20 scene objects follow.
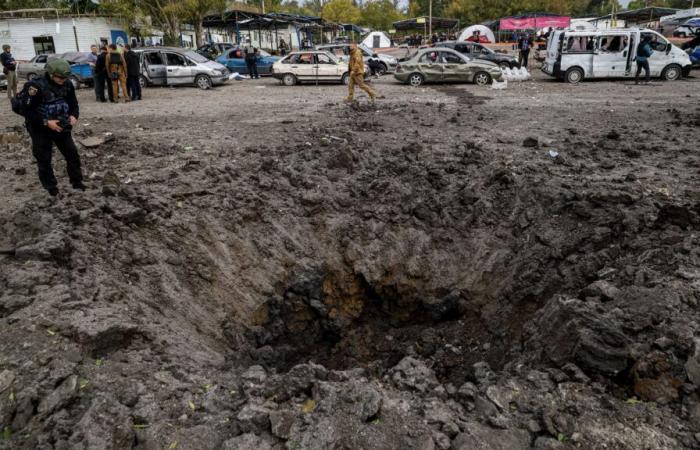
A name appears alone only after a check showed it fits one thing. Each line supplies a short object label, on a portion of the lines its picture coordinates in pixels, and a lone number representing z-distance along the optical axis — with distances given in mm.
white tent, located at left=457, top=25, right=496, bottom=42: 35469
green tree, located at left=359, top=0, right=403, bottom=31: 63875
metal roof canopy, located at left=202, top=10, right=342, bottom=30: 28344
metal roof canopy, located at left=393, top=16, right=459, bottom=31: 44719
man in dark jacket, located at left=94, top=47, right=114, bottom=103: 13492
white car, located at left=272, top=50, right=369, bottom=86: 18359
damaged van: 16641
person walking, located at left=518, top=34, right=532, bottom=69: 20352
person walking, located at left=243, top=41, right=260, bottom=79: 20797
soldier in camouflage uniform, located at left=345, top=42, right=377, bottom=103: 12484
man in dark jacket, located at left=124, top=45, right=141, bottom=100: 13758
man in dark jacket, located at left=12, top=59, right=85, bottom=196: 5336
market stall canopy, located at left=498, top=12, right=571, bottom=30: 35219
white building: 27094
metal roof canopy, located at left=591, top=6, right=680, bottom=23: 38784
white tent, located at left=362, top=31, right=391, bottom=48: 42688
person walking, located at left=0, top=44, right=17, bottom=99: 13422
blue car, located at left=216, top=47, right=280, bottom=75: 21609
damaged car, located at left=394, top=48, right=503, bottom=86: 17328
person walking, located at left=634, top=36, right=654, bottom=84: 15773
